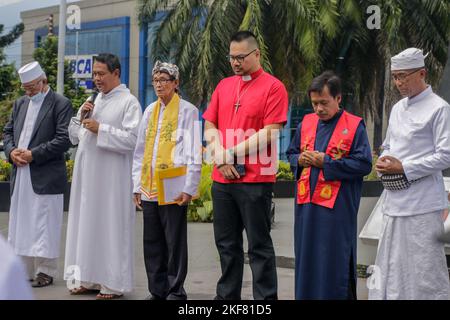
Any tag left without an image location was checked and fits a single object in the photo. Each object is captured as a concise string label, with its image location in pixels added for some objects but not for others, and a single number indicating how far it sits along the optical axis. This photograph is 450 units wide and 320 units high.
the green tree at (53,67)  19.41
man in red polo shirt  4.76
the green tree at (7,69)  27.95
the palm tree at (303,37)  18.31
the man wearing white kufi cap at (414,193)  4.31
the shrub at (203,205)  10.95
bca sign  18.58
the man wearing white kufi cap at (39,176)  6.12
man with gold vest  5.29
